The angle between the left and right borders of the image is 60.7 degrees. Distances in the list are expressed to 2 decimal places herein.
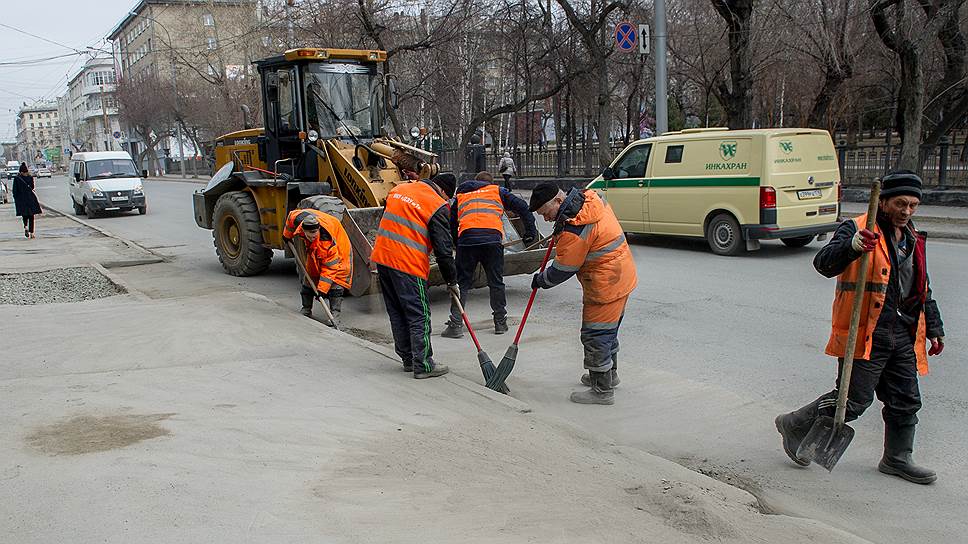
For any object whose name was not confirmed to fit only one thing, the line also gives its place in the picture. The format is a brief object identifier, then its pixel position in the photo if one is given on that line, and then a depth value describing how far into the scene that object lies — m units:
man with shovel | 4.39
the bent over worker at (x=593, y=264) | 5.84
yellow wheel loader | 11.33
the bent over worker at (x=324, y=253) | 8.91
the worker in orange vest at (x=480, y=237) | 8.45
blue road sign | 18.09
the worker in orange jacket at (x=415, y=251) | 6.52
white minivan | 24.86
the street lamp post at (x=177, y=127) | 58.58
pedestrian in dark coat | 18.83
